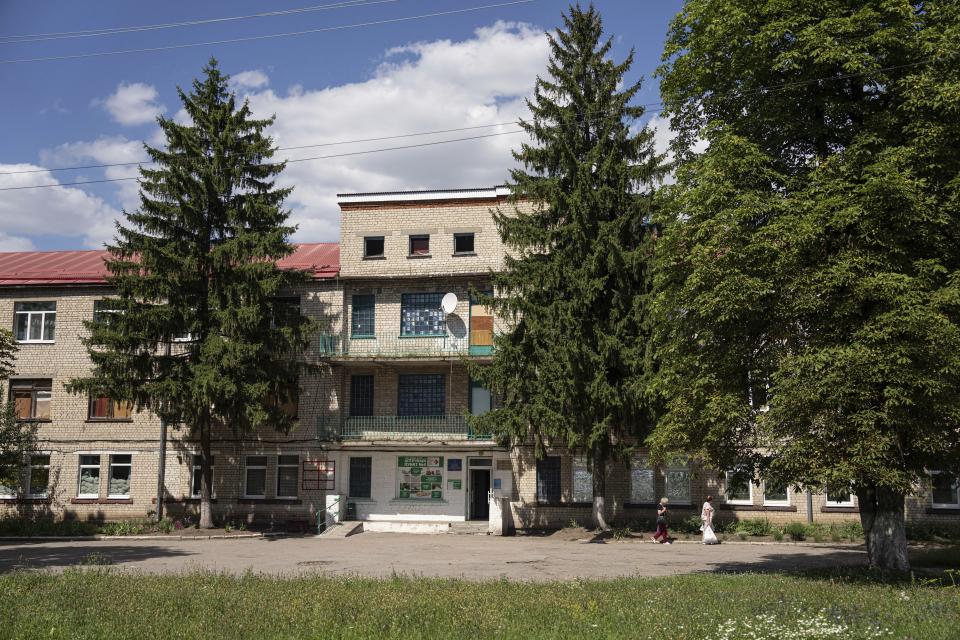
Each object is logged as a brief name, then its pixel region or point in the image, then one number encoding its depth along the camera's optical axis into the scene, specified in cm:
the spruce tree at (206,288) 2738
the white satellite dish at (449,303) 3127
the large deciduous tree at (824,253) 1438
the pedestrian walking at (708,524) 2586
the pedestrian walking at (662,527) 2597
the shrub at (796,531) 2669
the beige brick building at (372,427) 3075
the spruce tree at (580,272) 2620
